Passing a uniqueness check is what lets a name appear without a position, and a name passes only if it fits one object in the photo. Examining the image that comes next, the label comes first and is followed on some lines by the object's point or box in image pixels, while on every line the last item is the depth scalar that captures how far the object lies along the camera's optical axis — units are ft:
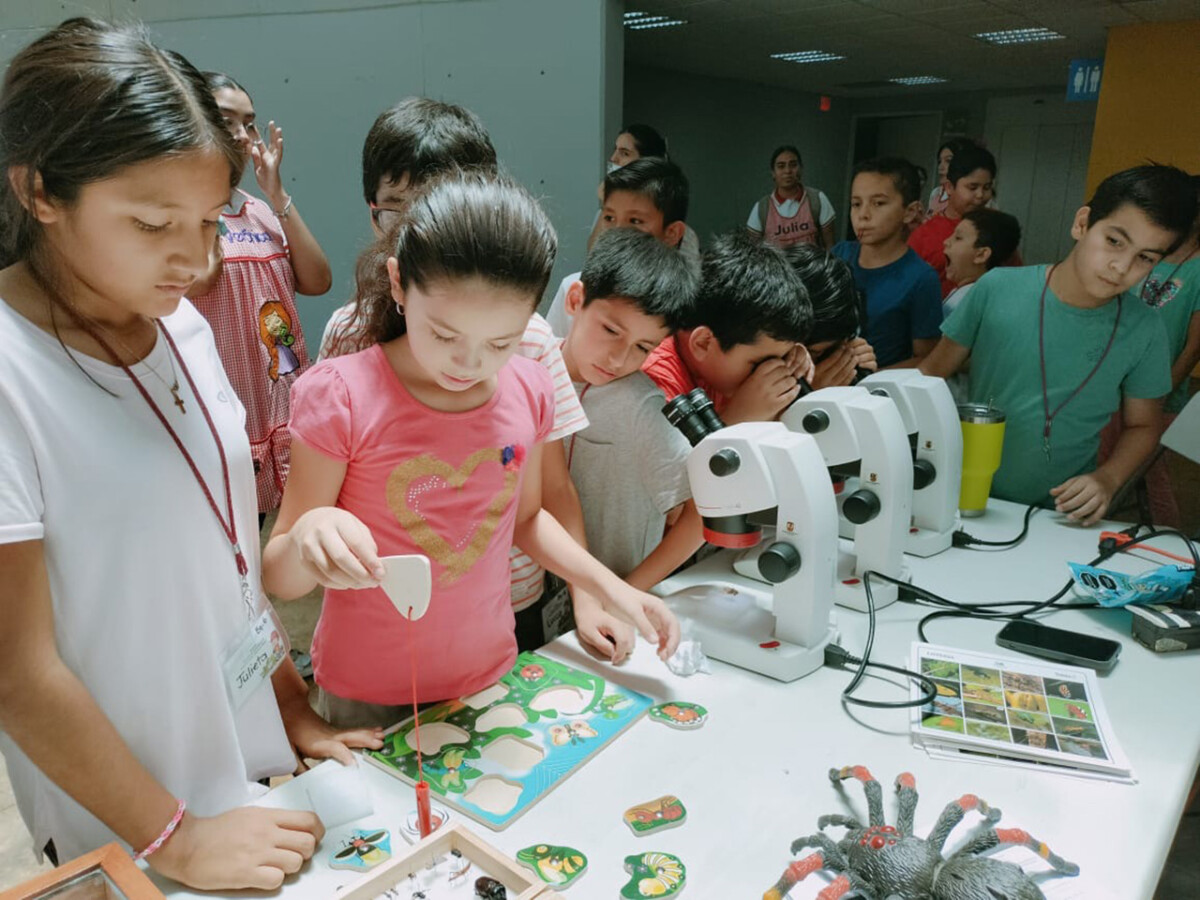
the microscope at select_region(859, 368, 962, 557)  5.83
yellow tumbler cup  6.33
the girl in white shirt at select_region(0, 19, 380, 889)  2.37
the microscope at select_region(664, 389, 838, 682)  4.12
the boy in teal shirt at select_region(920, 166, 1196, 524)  6.31
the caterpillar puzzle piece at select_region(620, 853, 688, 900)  2.78
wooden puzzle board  3.25
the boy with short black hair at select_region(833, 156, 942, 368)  8.64
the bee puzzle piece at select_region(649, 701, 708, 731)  3.73
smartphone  4.38
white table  2.98
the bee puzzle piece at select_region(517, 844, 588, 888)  2.84
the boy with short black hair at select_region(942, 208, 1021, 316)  10.14
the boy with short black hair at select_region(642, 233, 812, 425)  5.10
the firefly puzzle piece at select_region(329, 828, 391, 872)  2.86
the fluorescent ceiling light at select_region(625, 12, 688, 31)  20.72
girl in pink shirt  3.16
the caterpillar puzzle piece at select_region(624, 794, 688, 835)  3.08
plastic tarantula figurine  2.58
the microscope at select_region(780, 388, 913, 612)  5.07
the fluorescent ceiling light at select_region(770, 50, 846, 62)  25.93
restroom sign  22.39
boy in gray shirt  4.64
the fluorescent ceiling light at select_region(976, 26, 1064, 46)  21.80
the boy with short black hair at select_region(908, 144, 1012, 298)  12.59
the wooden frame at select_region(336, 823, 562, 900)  2.49
